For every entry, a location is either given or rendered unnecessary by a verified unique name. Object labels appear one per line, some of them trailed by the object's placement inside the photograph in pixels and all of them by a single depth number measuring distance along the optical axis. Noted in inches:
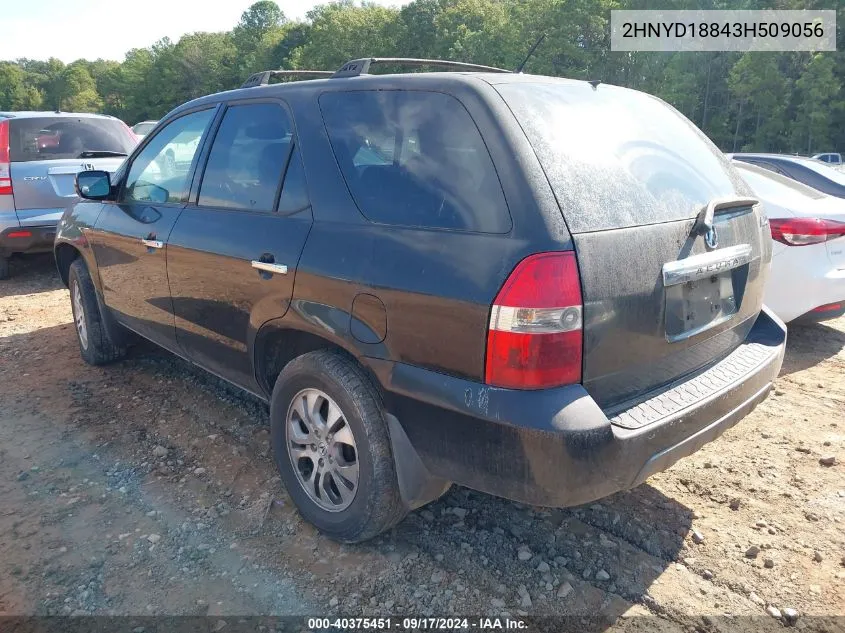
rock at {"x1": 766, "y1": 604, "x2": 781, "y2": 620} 94.0
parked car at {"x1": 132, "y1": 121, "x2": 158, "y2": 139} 813.1
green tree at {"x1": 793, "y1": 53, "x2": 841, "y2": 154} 1481.3
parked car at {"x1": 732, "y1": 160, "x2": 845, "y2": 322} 186.1
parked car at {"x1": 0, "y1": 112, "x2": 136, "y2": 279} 284.2
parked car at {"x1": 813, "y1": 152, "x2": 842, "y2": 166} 1036.1
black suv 83.3
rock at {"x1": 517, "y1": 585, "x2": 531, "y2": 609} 96.5
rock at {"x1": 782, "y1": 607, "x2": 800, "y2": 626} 92.9
